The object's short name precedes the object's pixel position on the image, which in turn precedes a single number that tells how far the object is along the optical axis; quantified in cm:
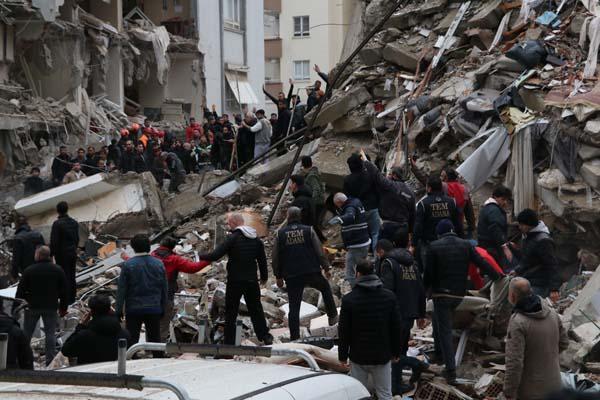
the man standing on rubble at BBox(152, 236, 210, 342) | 1038
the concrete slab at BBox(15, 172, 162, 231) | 2053
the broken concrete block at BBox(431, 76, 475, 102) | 1647
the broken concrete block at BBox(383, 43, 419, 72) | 1894
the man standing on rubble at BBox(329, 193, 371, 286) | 1227
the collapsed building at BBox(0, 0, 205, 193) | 2809
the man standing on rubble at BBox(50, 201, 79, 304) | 1451
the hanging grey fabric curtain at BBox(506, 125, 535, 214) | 1370
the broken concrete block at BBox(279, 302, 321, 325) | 1205
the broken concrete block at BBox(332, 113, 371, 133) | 1872
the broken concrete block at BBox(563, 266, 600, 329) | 1029
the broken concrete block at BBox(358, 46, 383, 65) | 1973
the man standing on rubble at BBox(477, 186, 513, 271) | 1073
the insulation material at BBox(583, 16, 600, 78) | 1447
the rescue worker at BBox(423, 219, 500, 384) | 937
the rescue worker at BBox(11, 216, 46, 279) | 1438
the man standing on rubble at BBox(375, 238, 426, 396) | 920
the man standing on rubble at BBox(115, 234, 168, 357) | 968
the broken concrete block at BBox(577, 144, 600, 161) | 1283
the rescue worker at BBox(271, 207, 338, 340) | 1095
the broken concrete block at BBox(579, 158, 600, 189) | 1266
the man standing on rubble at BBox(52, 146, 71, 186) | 2294
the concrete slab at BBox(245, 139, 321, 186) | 2005
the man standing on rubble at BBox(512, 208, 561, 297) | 959
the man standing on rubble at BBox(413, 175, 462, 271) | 1127
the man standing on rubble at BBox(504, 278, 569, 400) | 711
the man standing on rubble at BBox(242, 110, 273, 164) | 2141
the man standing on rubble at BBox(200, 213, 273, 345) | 1066
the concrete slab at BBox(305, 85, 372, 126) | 1905
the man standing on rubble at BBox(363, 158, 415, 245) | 1316
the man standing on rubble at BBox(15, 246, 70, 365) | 1105
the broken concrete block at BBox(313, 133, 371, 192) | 1747
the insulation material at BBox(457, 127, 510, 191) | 1431
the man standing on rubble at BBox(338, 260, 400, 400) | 784
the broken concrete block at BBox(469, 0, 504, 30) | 1805
